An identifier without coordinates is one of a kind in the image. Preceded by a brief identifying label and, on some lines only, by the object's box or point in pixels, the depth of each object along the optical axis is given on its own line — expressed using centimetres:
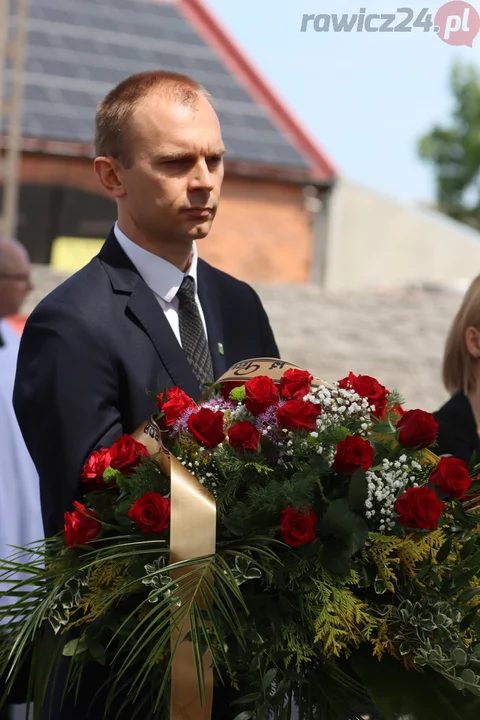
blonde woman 559
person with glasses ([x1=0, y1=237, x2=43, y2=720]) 883
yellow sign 3278
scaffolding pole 2130
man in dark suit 368
